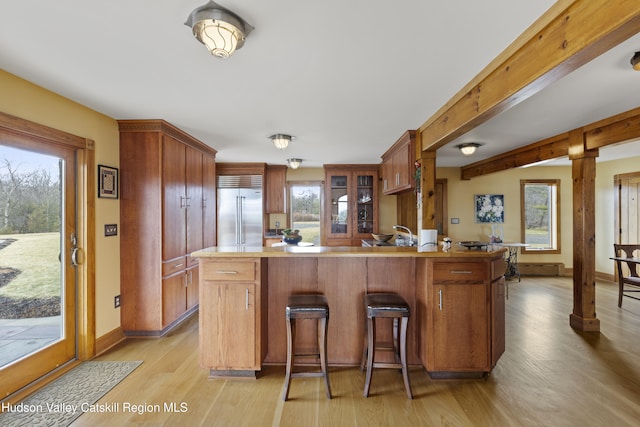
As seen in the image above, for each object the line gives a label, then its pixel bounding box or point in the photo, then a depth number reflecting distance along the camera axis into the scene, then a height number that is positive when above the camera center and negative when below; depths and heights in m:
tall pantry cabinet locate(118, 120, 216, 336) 3.21 -0.13
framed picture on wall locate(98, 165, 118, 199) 2.93 +0.35
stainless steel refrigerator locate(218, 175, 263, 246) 5.64 +0.09
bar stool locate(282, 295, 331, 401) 2.18 -0.85
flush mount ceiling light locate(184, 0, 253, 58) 1.44 +0.96
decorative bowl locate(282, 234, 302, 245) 3.26 -0.28
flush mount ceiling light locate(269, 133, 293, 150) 3.73 +0.96
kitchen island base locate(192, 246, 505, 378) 2.38 -0.78
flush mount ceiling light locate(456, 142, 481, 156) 4.20 +0.94
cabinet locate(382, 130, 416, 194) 3.62 +0.69
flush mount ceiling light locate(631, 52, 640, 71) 1.85 +0.96
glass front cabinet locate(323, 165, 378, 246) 6.00 +0.22
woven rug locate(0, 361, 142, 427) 1.95 -1.35
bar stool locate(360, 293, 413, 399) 2.19 -0.84
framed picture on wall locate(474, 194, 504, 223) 6.38 +0.09
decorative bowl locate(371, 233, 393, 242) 4.75 -0.40
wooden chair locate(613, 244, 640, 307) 3.91 -0.78
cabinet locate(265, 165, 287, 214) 6.13 +0.55
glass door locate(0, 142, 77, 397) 2.20 -0.37
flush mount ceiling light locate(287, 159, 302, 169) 5.23 +0.93
